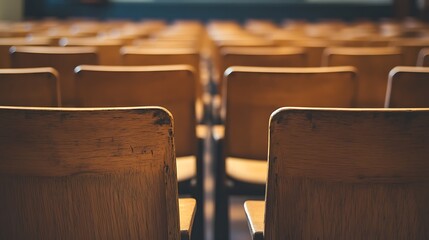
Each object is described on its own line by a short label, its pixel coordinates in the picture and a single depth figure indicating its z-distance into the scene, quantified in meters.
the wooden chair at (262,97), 1.61
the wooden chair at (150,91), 1.65
